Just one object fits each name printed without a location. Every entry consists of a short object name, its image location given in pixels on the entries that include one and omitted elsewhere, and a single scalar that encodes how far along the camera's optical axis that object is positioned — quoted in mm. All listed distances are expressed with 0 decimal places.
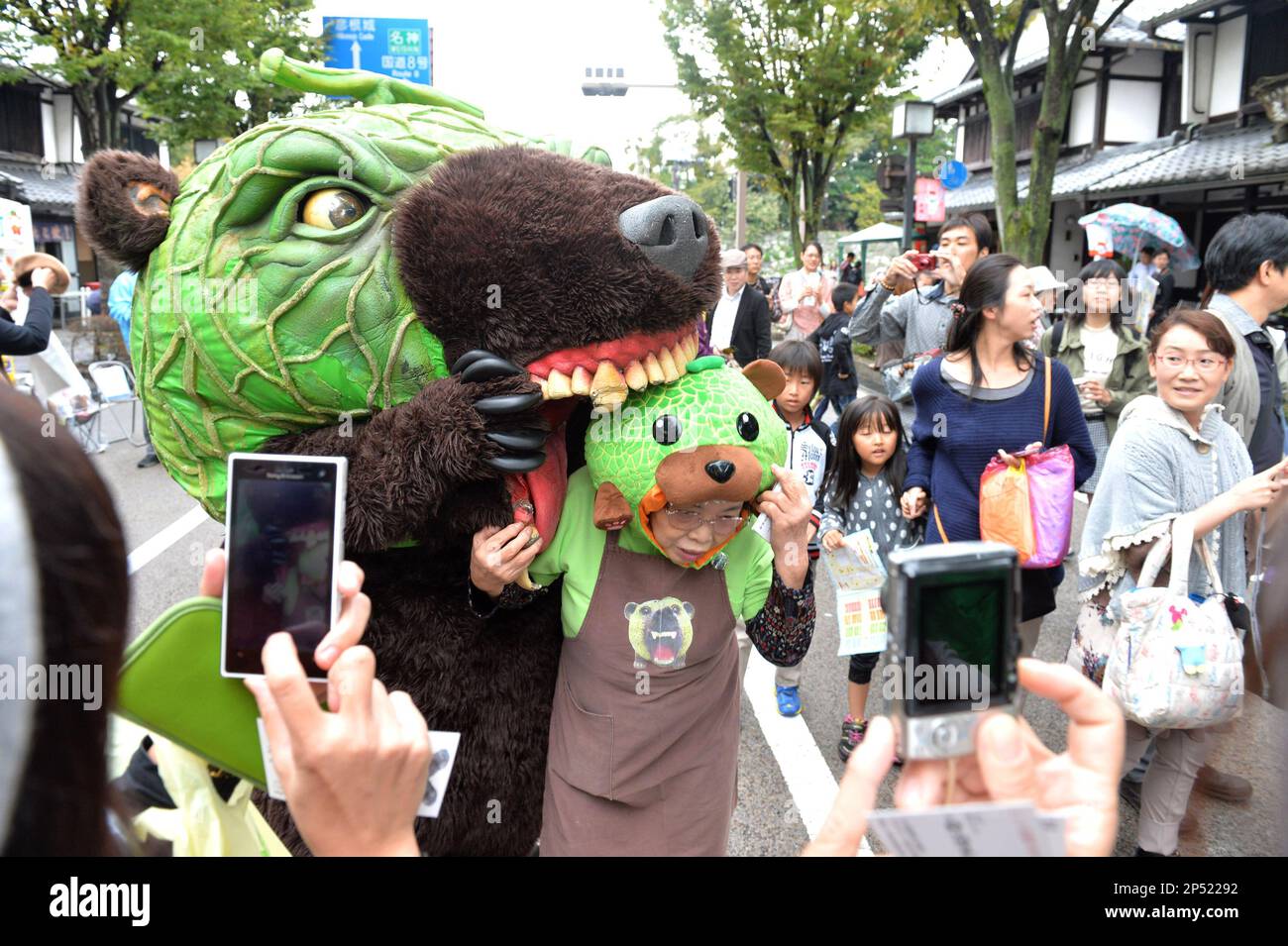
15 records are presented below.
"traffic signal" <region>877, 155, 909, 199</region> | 12141
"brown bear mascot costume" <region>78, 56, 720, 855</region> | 1691
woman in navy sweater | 3223
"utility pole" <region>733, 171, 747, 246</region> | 21997
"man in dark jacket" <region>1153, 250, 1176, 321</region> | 12188
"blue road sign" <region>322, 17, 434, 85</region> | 16578
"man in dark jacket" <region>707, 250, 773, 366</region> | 6613
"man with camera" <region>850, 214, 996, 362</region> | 4723
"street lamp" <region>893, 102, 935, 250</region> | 11273
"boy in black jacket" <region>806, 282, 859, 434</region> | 6680
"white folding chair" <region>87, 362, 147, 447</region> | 9430
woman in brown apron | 1812
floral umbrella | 9859
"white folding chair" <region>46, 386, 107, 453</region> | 7195
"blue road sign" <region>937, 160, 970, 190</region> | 11570
